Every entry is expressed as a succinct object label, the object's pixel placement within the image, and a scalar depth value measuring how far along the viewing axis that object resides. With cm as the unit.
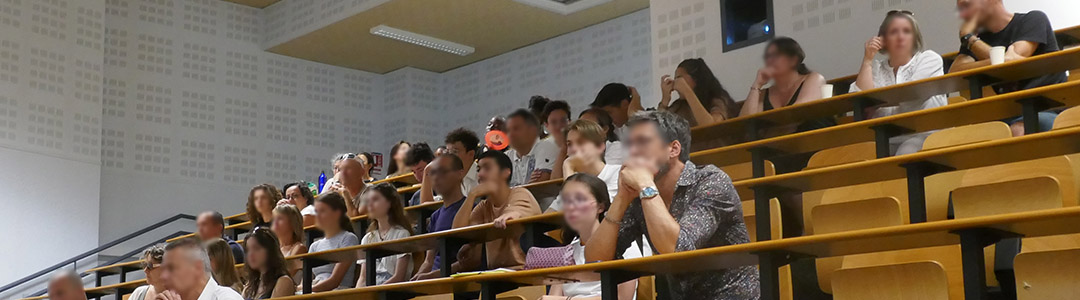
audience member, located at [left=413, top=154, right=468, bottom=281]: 412
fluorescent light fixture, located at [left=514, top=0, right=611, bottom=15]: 770
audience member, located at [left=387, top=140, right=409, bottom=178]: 627
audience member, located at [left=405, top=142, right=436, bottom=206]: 563
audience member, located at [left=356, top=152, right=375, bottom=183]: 641
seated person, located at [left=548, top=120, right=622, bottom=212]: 348
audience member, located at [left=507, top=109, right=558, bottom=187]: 450
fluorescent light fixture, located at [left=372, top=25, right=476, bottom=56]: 798
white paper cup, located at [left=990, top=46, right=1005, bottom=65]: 340
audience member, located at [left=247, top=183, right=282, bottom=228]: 537
